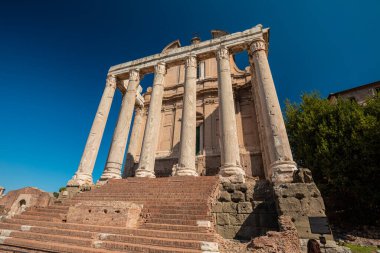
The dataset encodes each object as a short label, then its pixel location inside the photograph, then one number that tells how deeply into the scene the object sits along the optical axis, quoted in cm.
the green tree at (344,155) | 1130
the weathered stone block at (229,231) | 708
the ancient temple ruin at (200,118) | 1098
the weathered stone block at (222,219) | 733
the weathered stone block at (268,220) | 680
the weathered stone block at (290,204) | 648
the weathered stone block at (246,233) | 688
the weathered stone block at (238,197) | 778
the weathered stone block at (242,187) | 809
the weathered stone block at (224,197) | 797
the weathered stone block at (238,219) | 717
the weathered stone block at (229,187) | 832
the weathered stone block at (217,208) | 765
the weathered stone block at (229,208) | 751
